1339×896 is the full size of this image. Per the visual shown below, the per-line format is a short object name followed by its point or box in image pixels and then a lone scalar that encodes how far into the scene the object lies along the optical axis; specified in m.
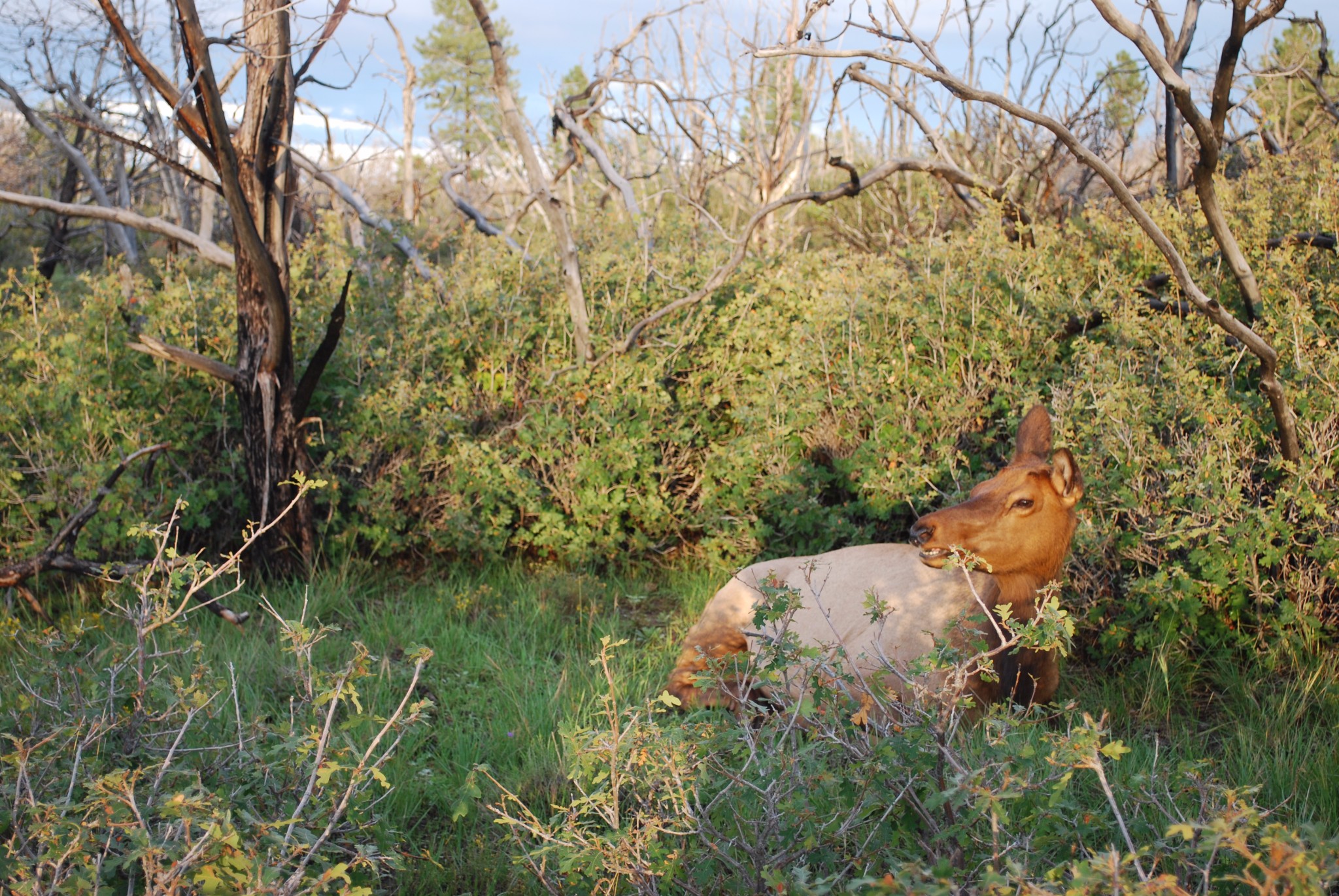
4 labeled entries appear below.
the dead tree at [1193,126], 3.83
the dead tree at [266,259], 5.68
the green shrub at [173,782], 2.36
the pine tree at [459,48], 38.22
